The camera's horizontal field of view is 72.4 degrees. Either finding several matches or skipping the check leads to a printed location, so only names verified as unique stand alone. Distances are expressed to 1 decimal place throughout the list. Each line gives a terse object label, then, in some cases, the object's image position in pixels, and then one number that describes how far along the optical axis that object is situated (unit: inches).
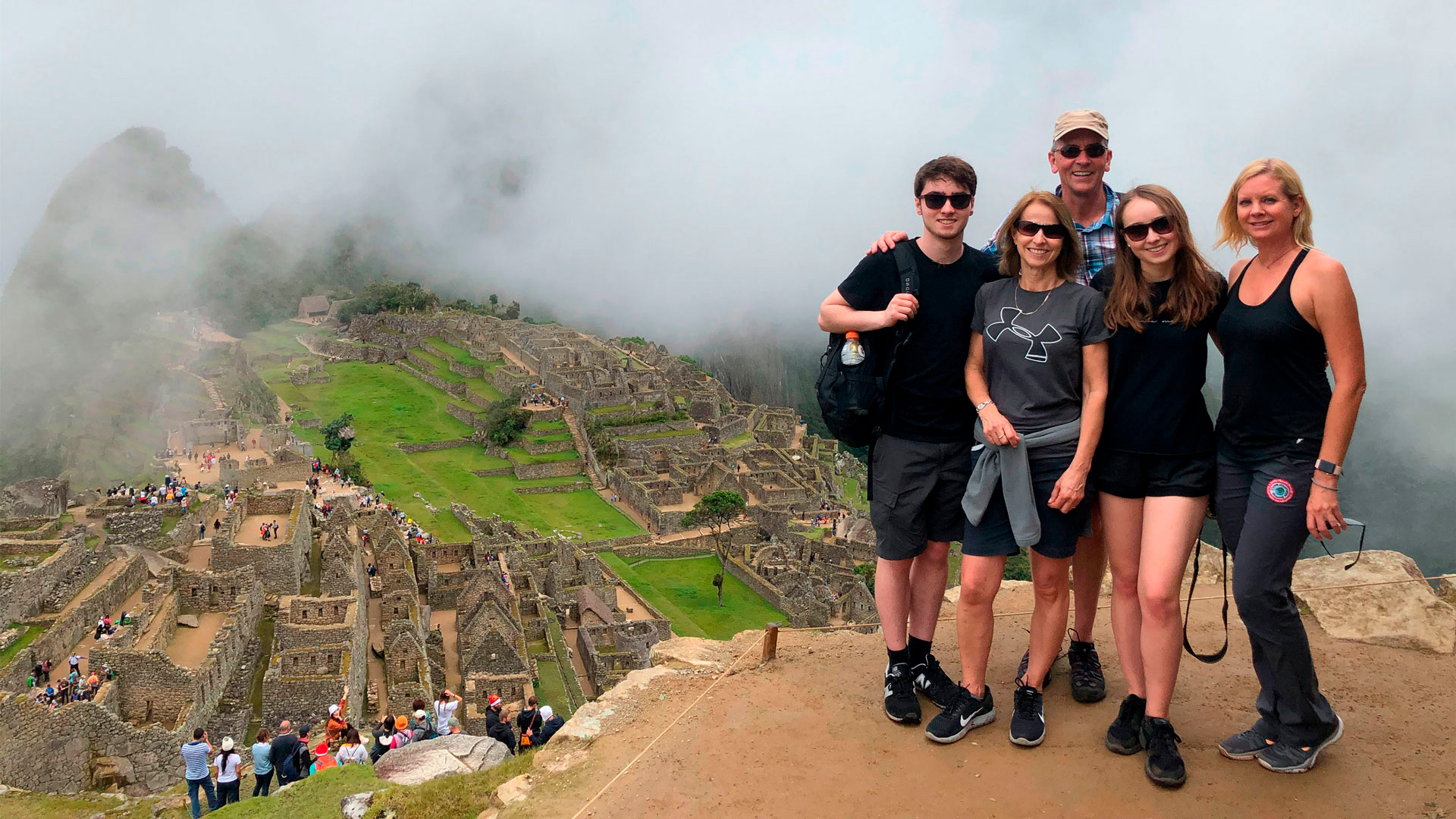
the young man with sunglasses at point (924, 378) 210.4
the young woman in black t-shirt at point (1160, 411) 194.2
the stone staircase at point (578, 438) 1859.0
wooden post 263.6
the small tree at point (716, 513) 1593.3
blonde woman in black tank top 177.8
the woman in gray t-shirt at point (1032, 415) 200.5
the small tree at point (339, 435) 1684.3
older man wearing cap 217.8
